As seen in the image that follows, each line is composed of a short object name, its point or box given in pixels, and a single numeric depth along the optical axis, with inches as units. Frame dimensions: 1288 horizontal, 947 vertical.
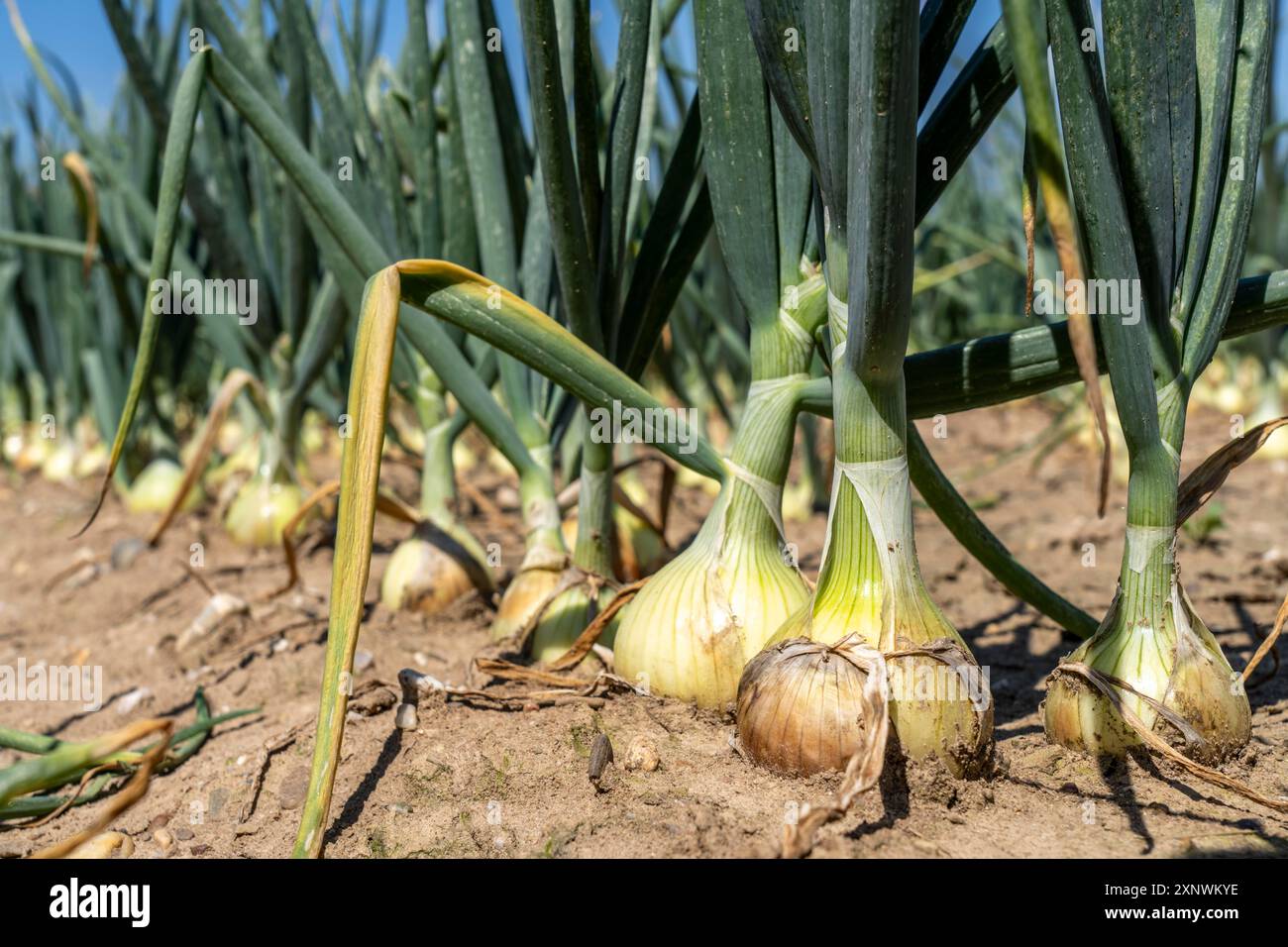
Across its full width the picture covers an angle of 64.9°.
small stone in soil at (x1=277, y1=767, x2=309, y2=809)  34.8
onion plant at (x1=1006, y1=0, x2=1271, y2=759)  29.1
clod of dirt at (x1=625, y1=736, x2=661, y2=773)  32.9
